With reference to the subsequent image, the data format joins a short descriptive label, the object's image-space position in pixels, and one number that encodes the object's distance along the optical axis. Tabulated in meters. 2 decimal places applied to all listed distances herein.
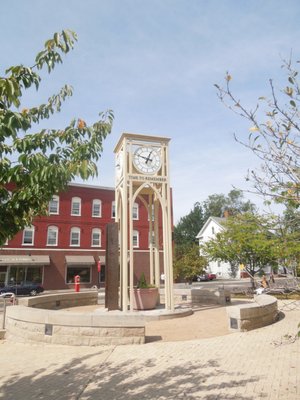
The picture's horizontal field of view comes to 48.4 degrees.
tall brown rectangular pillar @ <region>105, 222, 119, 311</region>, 12.46
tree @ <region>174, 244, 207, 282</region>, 28.98
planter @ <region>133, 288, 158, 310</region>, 13.07
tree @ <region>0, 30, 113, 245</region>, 3.82
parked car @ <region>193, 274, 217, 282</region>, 49.94
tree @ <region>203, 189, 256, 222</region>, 76.69
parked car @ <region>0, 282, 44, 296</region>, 27.59
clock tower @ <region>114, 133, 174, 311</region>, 12.57
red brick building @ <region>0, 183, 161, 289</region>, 33.56
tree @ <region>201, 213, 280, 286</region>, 20.81
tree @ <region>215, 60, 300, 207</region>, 3.42
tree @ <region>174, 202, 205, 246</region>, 70.06
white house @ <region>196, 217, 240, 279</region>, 55.18
